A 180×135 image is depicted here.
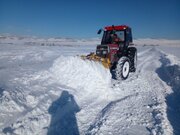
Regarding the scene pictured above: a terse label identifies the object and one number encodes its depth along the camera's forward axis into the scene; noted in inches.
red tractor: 208.1
